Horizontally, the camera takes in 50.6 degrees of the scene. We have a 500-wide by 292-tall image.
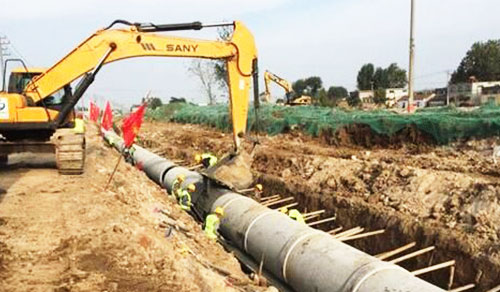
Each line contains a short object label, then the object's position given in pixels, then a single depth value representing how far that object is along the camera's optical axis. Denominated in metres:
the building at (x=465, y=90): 50.01
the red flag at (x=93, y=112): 33.50
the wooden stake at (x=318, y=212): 11.02
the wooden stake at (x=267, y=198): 13.30
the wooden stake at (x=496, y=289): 7.16
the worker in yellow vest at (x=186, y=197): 11.65
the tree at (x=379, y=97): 47.73
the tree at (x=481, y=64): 72.44
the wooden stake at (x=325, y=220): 10.76
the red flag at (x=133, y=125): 9.90
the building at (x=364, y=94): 68.04
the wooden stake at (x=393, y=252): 8.09
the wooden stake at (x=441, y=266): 7.37
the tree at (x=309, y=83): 96.78
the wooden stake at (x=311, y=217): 11.82
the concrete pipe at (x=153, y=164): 15.62
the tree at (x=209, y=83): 52.75
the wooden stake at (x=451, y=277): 8.38
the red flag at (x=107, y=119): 20.42
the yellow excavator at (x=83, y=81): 10.10
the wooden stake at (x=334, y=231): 10.33
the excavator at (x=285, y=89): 34.56
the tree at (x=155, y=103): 57.52
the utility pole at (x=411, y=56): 23.30
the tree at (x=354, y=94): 66.57
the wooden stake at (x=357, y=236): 9.19
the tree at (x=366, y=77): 86.81
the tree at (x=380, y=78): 83.88
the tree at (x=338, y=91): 85.81
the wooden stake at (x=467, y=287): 7.36
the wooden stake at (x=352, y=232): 9.61
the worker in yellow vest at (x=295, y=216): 9.48
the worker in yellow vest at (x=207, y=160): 12.02
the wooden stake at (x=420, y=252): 8.07
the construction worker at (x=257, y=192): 12.18
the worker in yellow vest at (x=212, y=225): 9.67
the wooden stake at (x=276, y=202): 12.71
